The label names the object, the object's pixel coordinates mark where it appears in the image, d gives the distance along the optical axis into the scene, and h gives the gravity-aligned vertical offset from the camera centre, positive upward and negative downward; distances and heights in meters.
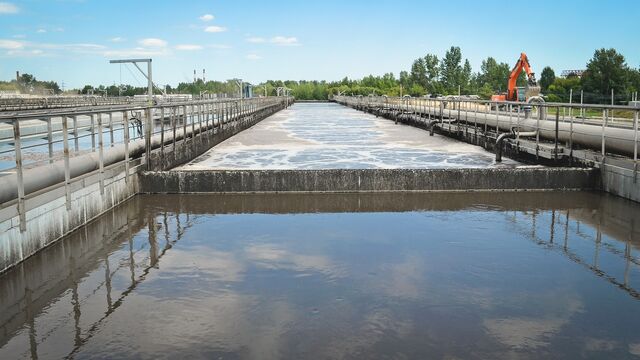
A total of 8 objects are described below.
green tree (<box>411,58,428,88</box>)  149.75 +8.02
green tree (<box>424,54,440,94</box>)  147.25 +8.63
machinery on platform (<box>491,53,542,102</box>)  40.07 +1.49
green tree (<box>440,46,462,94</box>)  135.88 +7.66
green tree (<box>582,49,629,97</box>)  60.72 +2.98
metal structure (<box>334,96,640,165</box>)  12.56 -0.80
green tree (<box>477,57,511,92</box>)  133.00 +6.65
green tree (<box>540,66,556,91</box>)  111.62 +5.05
